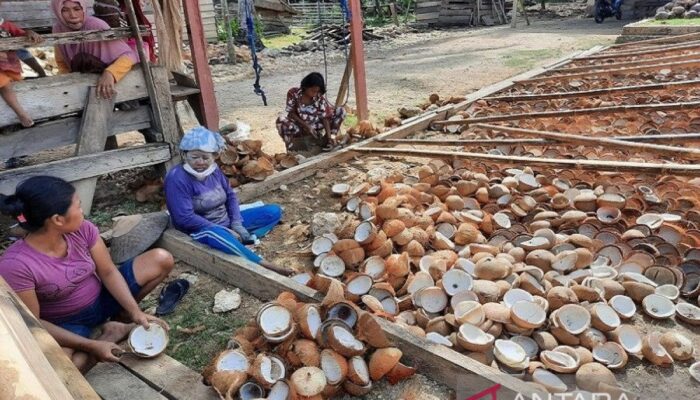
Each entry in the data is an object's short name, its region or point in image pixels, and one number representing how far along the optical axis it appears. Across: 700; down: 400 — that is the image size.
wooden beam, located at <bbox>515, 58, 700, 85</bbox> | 7.13
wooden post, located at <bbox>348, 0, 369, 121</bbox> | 6.00
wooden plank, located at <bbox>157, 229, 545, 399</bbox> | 2.15
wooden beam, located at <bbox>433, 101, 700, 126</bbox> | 5.09
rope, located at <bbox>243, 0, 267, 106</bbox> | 5.05
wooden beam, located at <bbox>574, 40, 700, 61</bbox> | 8.49
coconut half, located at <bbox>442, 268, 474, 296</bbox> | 2.78
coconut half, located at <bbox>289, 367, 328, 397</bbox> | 2.12
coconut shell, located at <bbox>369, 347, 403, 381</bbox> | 2.27
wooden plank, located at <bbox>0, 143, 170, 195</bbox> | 3.88
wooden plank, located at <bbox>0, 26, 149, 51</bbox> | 3.67
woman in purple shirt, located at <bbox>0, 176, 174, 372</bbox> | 2.22
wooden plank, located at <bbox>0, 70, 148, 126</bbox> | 3.95
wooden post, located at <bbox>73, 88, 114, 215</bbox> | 4.18
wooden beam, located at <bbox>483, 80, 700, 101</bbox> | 5.94
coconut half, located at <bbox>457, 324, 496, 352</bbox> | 2.36
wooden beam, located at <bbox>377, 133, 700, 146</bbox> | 4.26
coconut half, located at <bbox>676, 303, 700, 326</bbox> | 2.54
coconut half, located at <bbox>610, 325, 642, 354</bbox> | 2.39
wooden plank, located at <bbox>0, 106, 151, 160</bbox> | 4.05
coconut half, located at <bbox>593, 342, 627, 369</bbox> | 2.32
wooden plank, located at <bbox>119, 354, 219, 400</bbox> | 2.21
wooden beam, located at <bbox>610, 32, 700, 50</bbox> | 9.75
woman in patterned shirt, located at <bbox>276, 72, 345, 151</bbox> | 5.20
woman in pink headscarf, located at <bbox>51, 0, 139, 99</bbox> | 4.05
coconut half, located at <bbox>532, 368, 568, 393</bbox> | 2.11
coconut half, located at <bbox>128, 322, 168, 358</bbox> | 2.44
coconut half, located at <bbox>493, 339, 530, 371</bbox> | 2.29
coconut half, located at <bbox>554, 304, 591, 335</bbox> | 2.47
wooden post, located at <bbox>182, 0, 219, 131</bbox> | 4.92
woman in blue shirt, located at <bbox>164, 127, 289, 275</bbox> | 3.29
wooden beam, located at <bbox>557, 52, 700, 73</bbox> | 7.53
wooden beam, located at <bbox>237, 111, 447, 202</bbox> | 4.51
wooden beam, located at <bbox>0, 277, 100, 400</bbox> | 1.54
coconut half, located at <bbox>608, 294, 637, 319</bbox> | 2.61
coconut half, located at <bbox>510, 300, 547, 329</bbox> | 2.48
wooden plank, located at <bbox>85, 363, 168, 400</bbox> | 2.20
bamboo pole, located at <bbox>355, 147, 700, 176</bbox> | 3.66
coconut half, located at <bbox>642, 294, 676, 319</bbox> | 2.60
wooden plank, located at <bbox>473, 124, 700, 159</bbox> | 3.91
